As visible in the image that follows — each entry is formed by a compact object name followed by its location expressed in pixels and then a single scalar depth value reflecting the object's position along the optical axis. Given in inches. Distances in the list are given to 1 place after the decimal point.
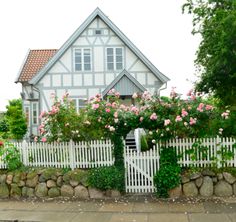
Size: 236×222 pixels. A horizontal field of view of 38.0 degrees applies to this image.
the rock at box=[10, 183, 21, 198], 404.2
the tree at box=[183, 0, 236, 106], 467.8
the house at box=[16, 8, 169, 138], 815.7
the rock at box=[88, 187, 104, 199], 387.5
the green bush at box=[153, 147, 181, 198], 371.9
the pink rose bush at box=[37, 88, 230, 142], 376.8
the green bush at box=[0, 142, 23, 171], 418.6
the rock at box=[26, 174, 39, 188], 402.0
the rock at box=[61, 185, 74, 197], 392.8
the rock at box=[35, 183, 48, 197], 398.3
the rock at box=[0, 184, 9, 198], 406.0
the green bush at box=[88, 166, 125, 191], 381.4
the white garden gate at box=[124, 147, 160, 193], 391.5
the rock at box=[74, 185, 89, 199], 389.1
